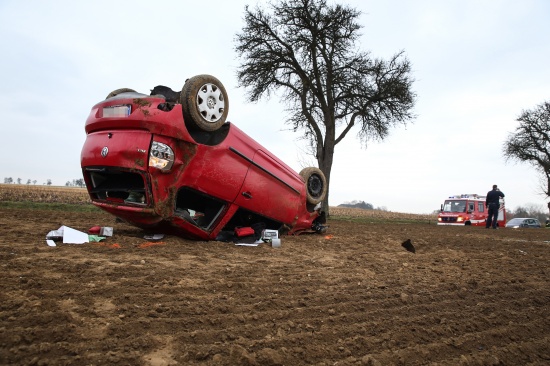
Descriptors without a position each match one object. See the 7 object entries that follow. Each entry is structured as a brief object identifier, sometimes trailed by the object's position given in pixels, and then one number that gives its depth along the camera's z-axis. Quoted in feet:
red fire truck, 68.59
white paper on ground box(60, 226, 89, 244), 14.80
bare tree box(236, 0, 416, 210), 62.64
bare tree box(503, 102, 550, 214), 113.60
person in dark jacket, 55.06
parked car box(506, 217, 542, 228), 94.32
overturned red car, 15.29
